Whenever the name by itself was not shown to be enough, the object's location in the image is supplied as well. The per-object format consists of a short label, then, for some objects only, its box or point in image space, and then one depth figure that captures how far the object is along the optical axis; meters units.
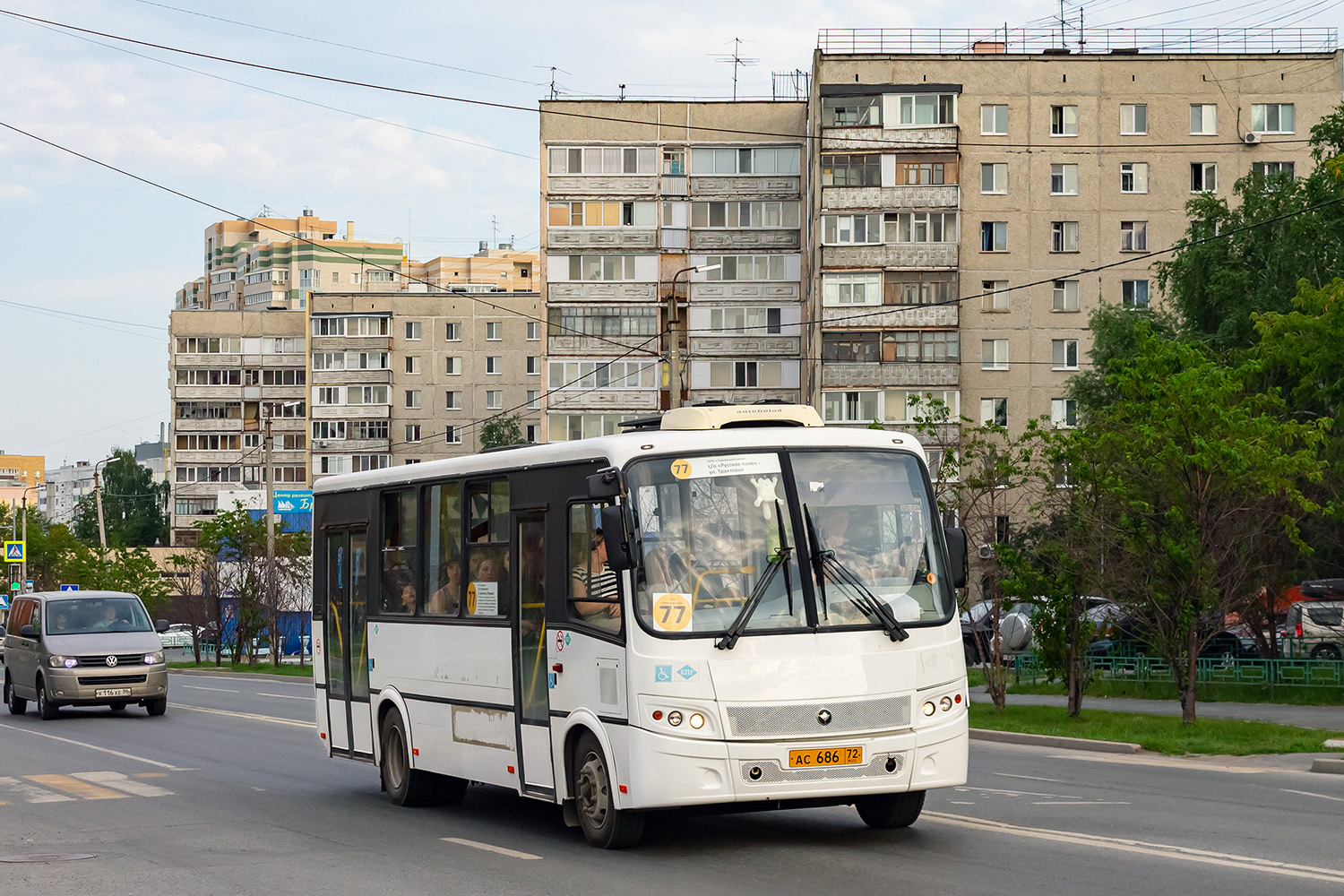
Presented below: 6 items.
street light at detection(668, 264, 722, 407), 35.84
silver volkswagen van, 27.67
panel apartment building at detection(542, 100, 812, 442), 79.94
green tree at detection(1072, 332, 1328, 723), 23.48
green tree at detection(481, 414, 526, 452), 101.94
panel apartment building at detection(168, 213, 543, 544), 111.19
